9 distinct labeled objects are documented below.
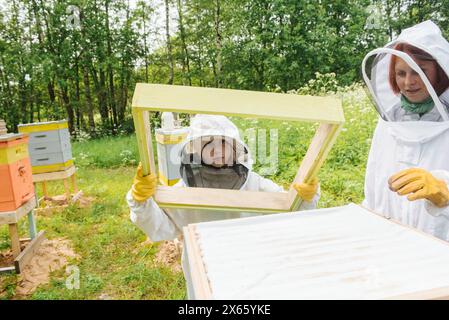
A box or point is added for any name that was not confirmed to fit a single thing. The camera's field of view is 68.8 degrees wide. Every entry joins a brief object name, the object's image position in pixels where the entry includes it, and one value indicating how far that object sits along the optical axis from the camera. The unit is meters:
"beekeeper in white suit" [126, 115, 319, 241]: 1.89
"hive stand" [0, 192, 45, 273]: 3.75
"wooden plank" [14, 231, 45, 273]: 3.91
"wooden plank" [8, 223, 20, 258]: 3.98
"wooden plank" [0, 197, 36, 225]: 3.72
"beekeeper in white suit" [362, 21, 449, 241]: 1.53
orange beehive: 3.69
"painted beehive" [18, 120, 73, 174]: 5.66
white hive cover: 0.89
